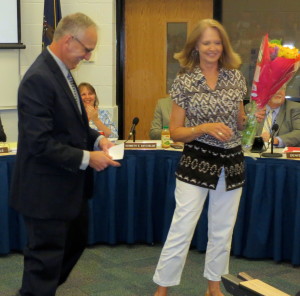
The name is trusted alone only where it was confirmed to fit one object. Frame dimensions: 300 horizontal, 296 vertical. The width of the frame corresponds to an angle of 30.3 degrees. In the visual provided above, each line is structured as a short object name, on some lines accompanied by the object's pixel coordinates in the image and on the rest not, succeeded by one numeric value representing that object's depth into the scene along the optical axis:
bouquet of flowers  2.85
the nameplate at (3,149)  3.64
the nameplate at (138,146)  3.86
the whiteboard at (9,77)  5.53
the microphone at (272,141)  3.58
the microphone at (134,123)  3.66
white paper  2.48
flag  5.38
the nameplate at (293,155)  3.52
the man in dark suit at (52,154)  2.22
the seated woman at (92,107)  4.14
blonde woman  2.71
